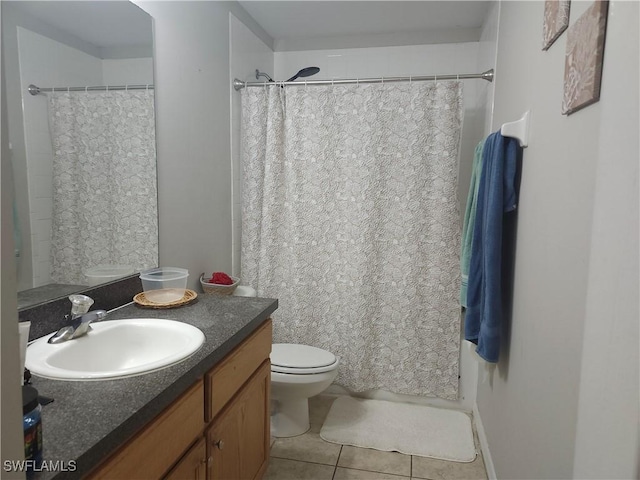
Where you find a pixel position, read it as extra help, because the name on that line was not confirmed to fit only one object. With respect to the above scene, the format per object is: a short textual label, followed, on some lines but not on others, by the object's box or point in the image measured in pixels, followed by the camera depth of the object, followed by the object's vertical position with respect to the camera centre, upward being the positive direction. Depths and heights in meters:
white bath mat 2.11 -1.24
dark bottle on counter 0.61 -0.35
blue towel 1.55 -0.09
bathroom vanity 0.76 -0.49
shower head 2.60 +0.76
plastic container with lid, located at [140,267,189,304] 1.58 -0.36
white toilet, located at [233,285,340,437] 2.06 -0.90
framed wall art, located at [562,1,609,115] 0.85 +0.30
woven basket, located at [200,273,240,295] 2.04 -0.46
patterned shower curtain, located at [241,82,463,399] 2.28 -0.16
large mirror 1.18 +0.16
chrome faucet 1.16 -0.38
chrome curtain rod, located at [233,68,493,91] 2.18 +0.62
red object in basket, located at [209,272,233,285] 2.07 -0.42
